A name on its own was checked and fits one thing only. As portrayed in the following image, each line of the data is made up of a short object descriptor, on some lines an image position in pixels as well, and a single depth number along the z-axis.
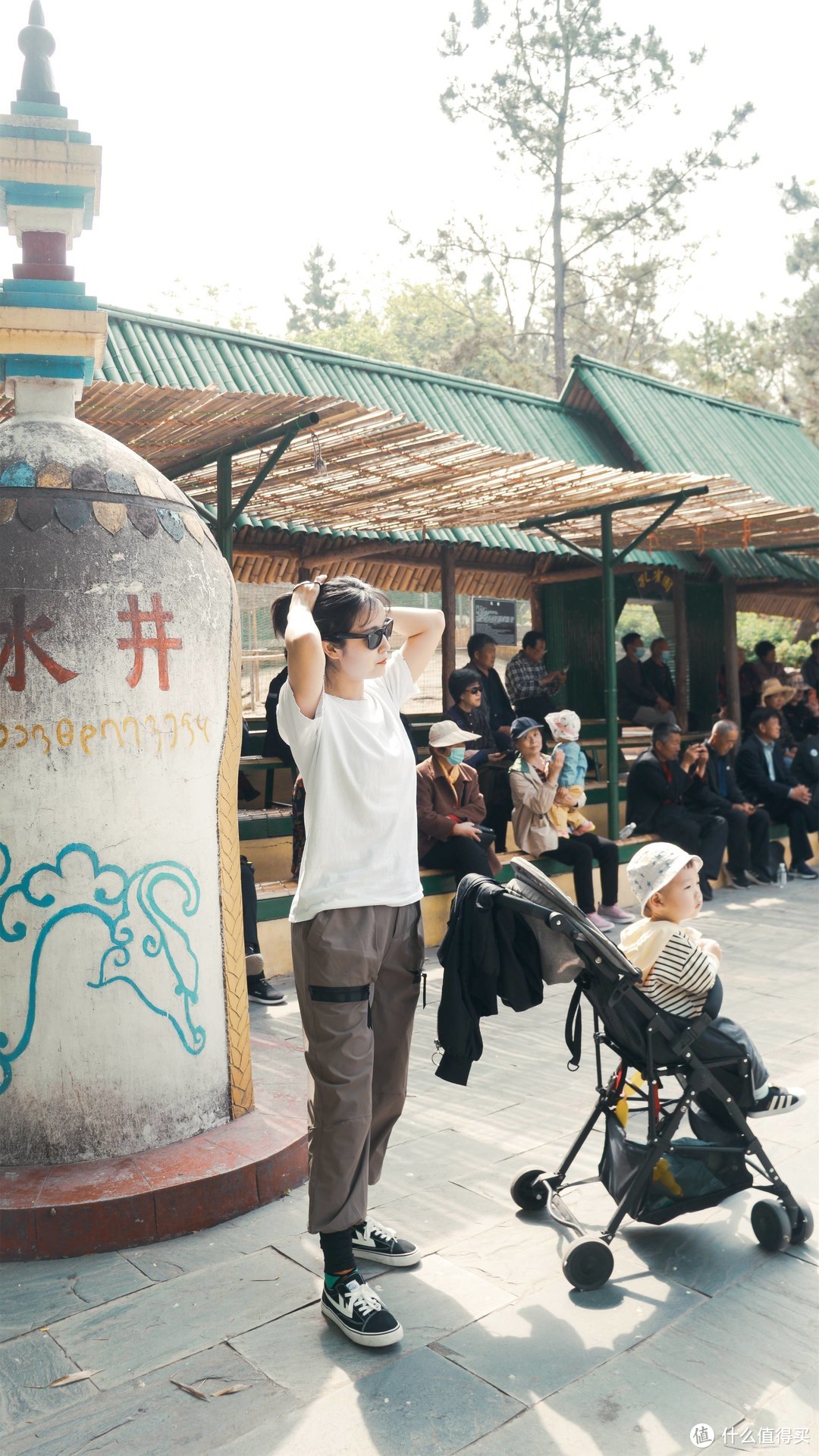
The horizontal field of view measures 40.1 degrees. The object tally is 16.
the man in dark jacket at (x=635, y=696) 12.77
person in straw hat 10.80
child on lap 8.06
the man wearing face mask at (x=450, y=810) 7.16
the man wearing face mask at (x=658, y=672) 13.52
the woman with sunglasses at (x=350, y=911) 2.91
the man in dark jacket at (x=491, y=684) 9.67
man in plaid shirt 10.96
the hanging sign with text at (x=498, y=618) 13.99
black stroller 3.27
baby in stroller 3.44
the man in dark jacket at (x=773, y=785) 10.36
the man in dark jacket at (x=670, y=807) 9.16
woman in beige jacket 7.80
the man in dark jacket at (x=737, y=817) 9.70
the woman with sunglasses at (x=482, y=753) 8.34
